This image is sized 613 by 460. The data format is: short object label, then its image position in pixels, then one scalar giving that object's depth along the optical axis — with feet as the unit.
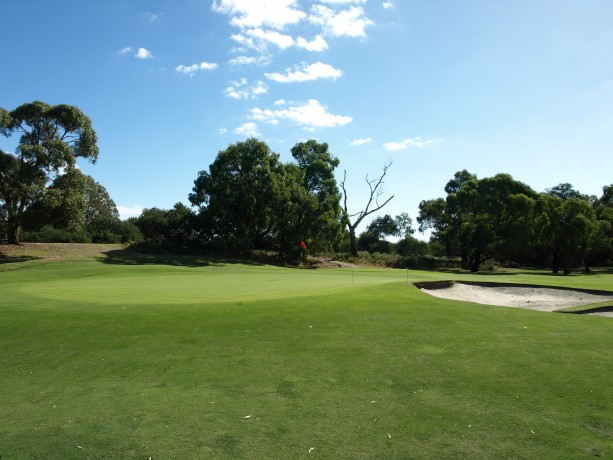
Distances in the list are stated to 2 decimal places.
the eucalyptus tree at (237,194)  169.27
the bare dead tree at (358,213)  231.50
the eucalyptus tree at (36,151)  127.24
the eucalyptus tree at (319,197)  181.27
